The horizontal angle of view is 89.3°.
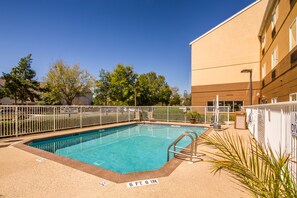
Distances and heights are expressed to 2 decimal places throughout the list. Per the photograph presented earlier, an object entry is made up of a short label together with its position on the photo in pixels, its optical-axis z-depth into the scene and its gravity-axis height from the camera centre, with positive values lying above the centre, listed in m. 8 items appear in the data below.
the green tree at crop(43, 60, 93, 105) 21.06 +2.29
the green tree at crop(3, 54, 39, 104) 22.19 +2.43
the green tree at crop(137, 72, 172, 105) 32.56 +2.09
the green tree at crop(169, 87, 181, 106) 44.09 -0.25
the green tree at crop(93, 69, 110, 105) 35.83 +0.91
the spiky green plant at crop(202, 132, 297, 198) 1.32 -0.80
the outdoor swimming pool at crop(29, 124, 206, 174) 5.86 -2.49
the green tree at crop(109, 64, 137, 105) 29.88 +2.80
